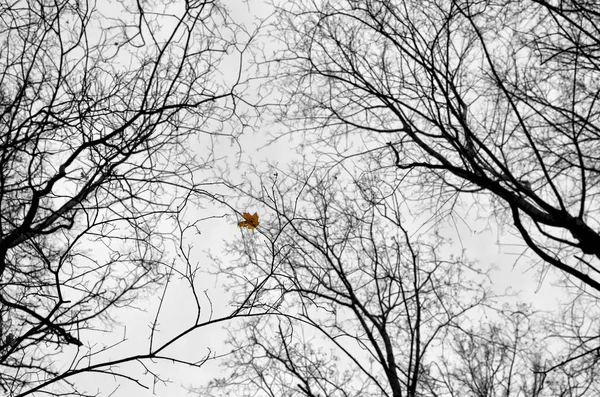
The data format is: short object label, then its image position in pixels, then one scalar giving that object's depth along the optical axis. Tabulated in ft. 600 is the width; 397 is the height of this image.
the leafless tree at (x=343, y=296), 16.96
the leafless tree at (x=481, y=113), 8.30
